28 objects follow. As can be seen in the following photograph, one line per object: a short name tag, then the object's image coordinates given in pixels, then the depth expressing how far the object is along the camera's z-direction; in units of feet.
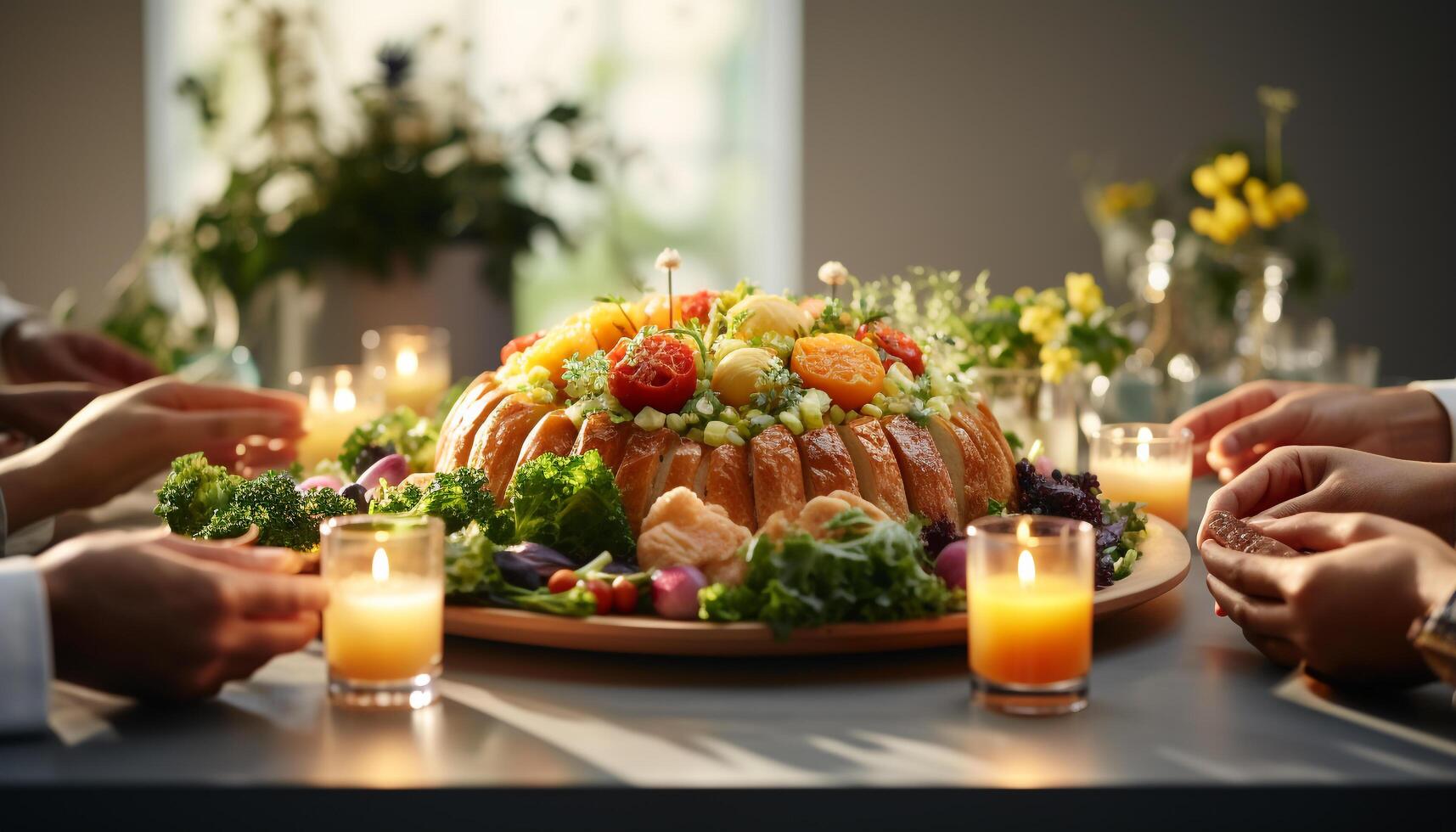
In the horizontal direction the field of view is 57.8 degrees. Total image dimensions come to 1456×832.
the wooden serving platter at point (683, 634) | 5.96
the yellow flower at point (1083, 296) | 12.17
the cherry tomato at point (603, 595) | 6.27
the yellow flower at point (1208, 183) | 16.62
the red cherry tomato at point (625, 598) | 6.29
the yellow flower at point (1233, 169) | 16.55
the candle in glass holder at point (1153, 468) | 9.26
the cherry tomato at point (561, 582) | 6.43
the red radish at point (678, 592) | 6.16
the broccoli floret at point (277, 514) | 7.18
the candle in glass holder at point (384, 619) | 5.48
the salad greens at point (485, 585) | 6.22
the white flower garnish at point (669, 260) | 7.69
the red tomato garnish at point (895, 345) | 8.30
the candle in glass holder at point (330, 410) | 10.68
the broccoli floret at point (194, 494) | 7.82
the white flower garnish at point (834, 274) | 8.25
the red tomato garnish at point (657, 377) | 7.23
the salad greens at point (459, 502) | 7.07
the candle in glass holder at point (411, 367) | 12.96
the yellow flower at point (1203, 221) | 16.87
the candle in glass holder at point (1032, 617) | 5.38
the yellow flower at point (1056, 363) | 11.32
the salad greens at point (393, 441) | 9.46
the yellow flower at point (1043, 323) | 11.40
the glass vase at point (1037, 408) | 11.26
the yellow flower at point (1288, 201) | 16.43
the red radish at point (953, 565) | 6.53
